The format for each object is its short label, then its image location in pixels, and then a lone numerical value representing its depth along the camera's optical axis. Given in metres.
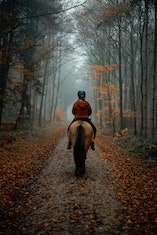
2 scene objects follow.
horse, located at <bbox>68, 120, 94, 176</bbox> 5.70
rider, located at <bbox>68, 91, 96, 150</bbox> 6.33
